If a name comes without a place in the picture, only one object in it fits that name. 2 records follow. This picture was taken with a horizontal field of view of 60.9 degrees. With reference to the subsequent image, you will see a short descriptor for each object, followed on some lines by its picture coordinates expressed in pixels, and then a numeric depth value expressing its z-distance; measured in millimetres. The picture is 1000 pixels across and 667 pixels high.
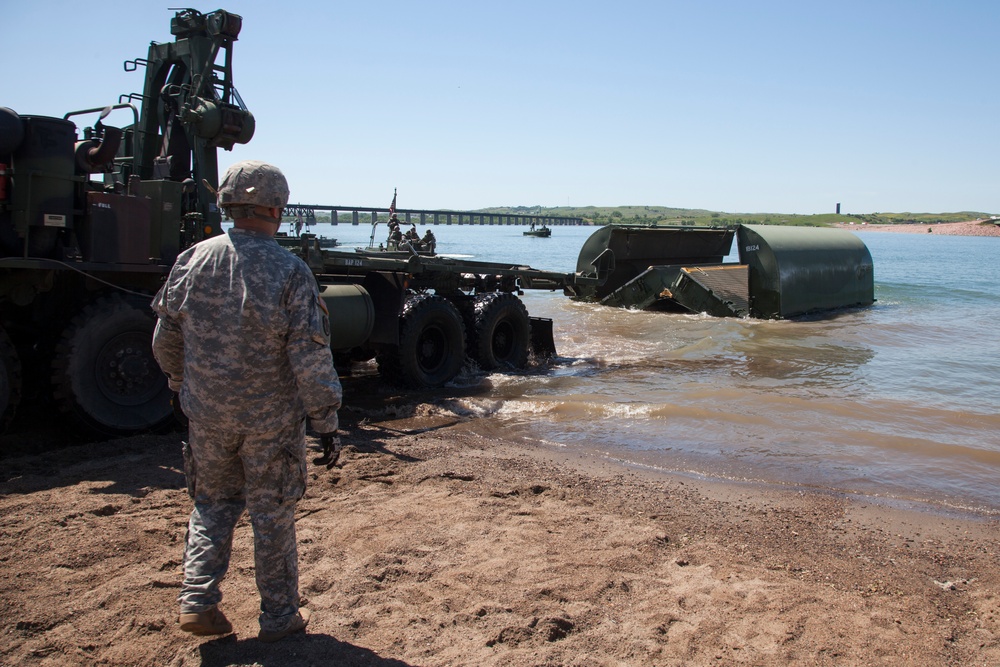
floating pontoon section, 17719
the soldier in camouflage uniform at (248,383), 3174
